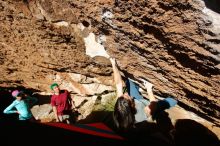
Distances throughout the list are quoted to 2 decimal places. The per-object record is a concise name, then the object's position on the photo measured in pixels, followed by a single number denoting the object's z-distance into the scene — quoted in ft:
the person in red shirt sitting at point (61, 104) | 14.96
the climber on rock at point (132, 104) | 10.30
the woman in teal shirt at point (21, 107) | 14.79
